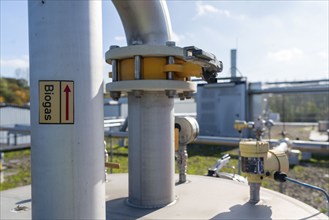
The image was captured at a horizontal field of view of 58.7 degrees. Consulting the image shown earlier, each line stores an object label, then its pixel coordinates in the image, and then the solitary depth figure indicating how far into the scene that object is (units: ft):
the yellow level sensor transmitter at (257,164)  5.61
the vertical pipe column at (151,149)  5.40
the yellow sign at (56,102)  2.88
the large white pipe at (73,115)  2.83
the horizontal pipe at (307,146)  16.98
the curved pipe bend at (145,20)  5.07
